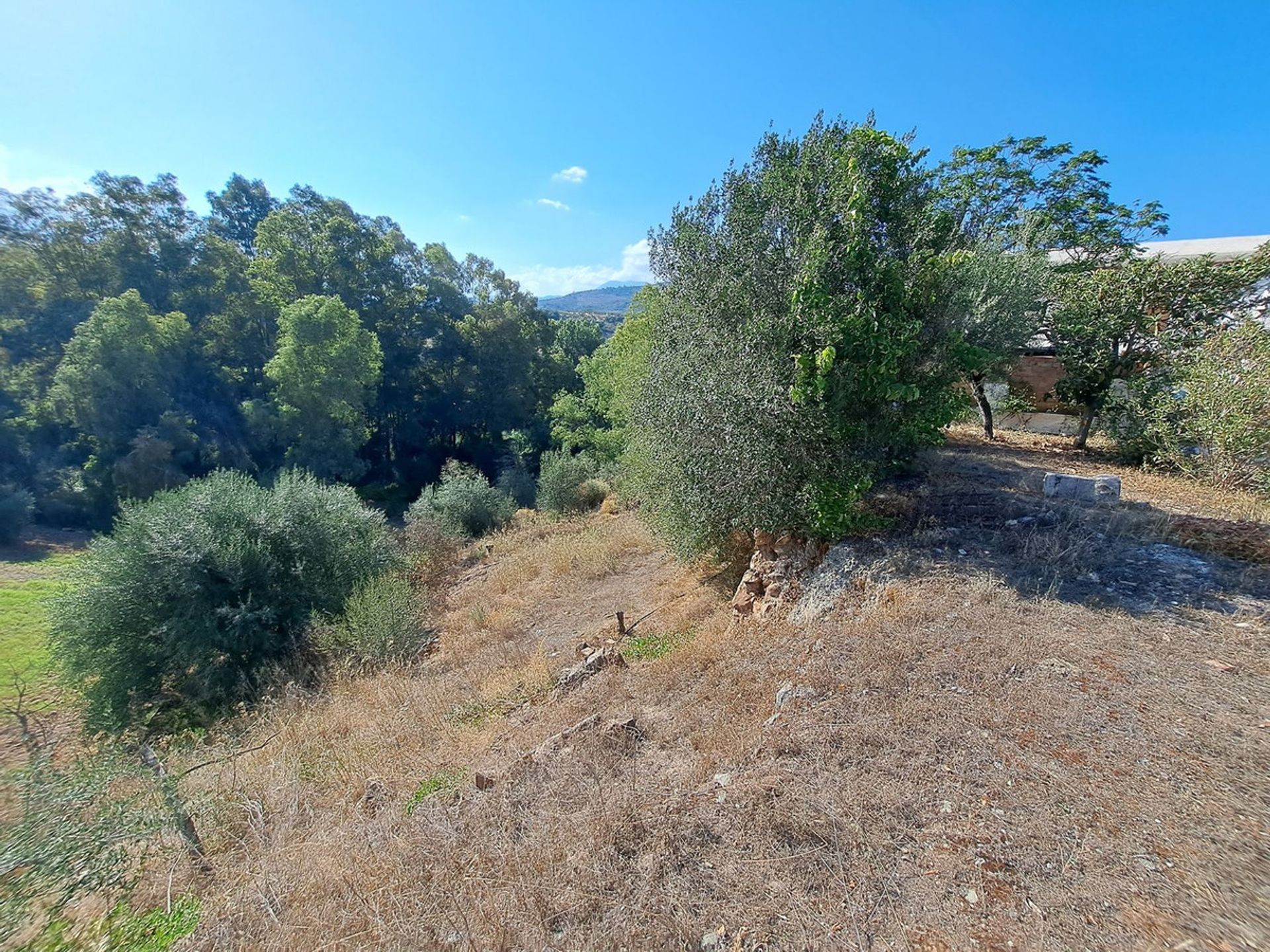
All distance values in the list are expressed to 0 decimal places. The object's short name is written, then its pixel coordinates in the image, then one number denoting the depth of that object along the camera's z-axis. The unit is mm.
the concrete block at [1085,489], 6414
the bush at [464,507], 15422
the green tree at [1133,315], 8938
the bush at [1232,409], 6781
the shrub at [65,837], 2652
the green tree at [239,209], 31438
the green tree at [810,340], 5227
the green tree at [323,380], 18641
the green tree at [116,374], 17562
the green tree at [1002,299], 8594
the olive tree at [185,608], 7176
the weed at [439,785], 3510
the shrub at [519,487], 19734
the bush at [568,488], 16062
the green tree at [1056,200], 13875
